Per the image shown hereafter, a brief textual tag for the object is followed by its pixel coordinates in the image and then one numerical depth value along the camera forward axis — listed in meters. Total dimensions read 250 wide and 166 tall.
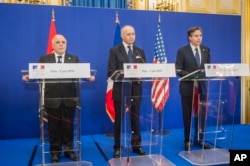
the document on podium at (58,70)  2.46
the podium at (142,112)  2.62
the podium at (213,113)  3.02
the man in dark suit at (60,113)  2.73
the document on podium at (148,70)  2.55
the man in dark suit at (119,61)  3.15
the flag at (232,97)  3.03
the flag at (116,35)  4.37
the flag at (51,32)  4.11
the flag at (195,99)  3.18
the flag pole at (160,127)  2.93
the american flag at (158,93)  2.88
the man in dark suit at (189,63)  3.41
